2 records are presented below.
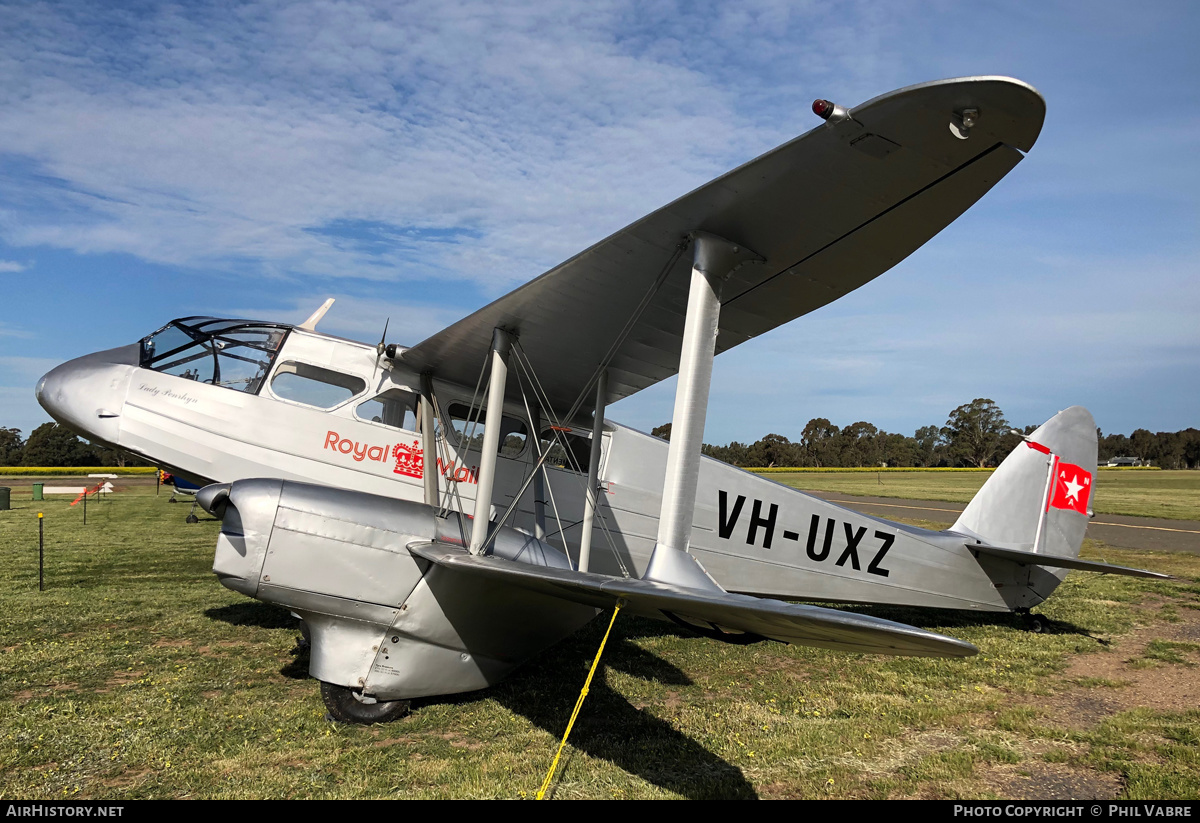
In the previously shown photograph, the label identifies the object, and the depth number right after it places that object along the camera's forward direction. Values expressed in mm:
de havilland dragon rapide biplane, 3301
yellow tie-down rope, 3696
